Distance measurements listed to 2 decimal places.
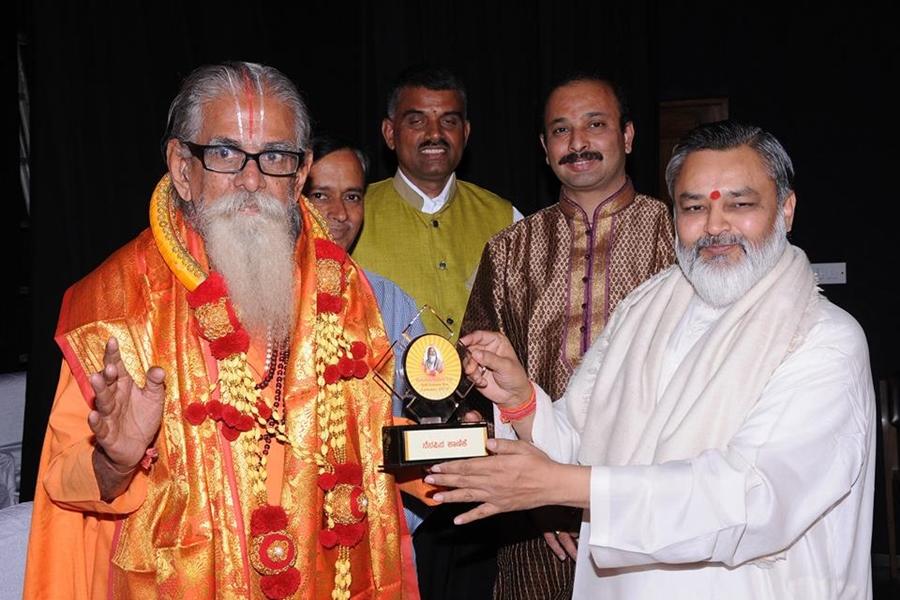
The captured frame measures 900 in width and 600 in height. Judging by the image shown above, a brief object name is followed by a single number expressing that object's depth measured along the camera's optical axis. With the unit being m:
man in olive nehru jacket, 4.02
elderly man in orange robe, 2.12
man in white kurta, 2.13
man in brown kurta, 3.48
